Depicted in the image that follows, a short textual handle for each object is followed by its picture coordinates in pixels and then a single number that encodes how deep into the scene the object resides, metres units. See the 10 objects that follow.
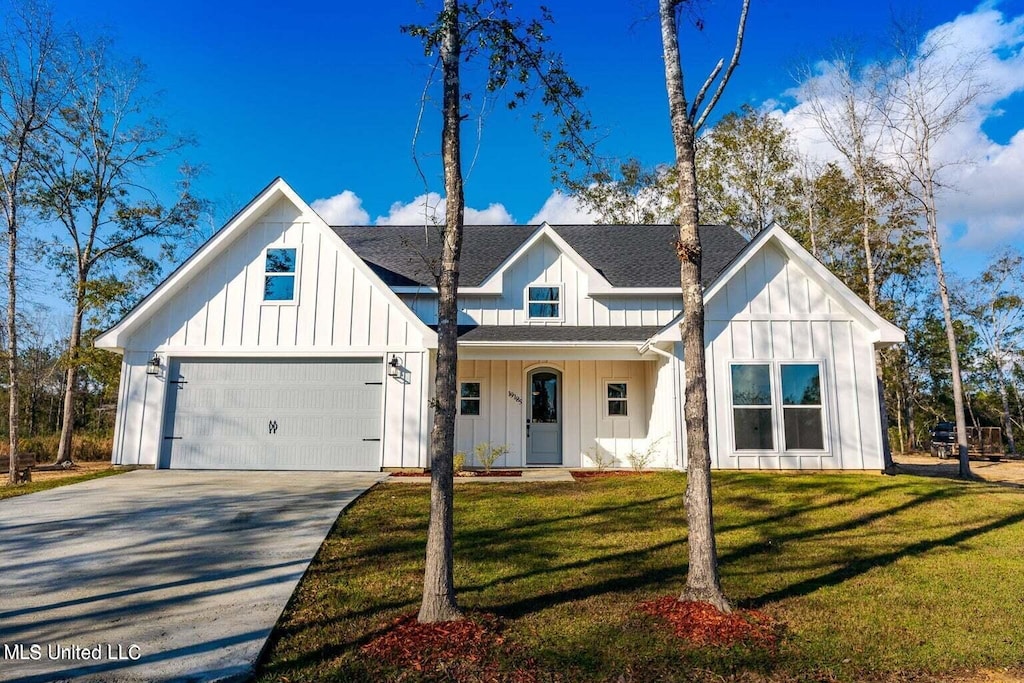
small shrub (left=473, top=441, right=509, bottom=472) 12.35
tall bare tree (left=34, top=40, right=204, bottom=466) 18.33
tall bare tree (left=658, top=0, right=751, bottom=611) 4.75
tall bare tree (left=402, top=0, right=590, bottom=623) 4.36
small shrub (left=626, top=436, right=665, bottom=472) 12.30
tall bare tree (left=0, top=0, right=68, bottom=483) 14.06
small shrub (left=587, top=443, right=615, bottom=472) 12.94
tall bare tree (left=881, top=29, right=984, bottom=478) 16.44
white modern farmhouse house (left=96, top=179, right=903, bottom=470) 11.62
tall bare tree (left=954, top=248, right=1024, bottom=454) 26.89
